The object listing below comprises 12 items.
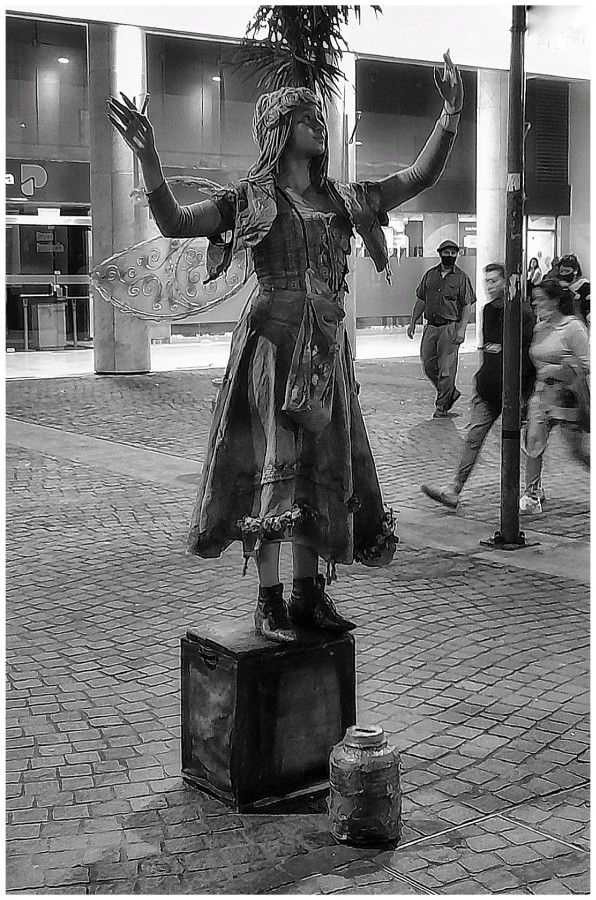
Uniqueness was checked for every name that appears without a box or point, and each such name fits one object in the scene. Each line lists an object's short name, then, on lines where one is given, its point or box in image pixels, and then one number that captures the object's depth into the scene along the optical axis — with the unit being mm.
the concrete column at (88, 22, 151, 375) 21094
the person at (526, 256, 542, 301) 25602
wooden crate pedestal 4402
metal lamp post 8727
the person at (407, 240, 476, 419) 15836
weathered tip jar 4137
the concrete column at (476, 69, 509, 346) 26656
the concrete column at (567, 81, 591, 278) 33656
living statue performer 4371
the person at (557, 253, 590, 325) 10117
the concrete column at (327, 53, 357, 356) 22703
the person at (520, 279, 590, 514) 9438
